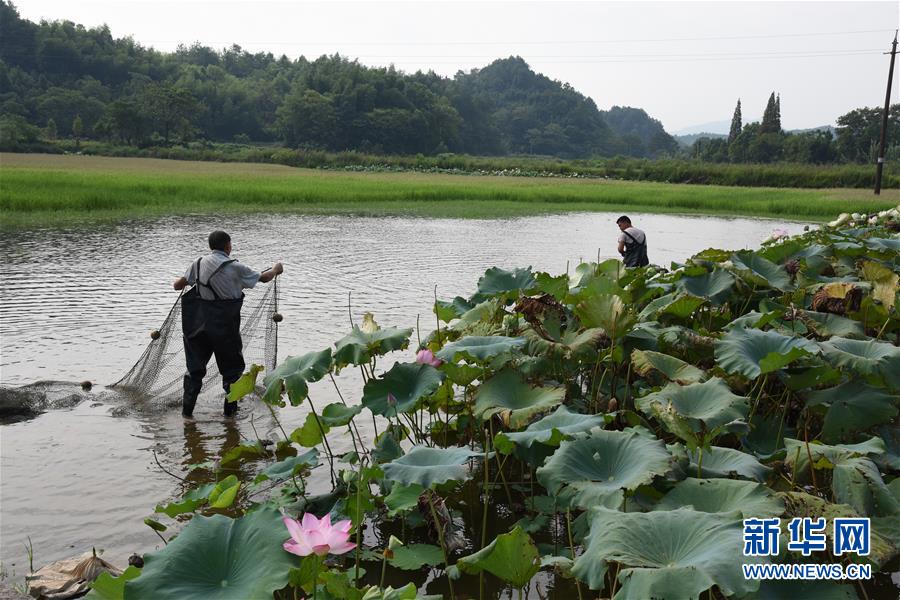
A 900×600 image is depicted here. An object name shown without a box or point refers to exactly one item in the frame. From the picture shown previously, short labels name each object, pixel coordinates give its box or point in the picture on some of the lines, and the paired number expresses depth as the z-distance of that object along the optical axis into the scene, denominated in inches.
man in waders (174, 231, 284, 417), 225.8
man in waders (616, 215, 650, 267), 348.2
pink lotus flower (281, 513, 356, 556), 68.8
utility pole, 1121.7
